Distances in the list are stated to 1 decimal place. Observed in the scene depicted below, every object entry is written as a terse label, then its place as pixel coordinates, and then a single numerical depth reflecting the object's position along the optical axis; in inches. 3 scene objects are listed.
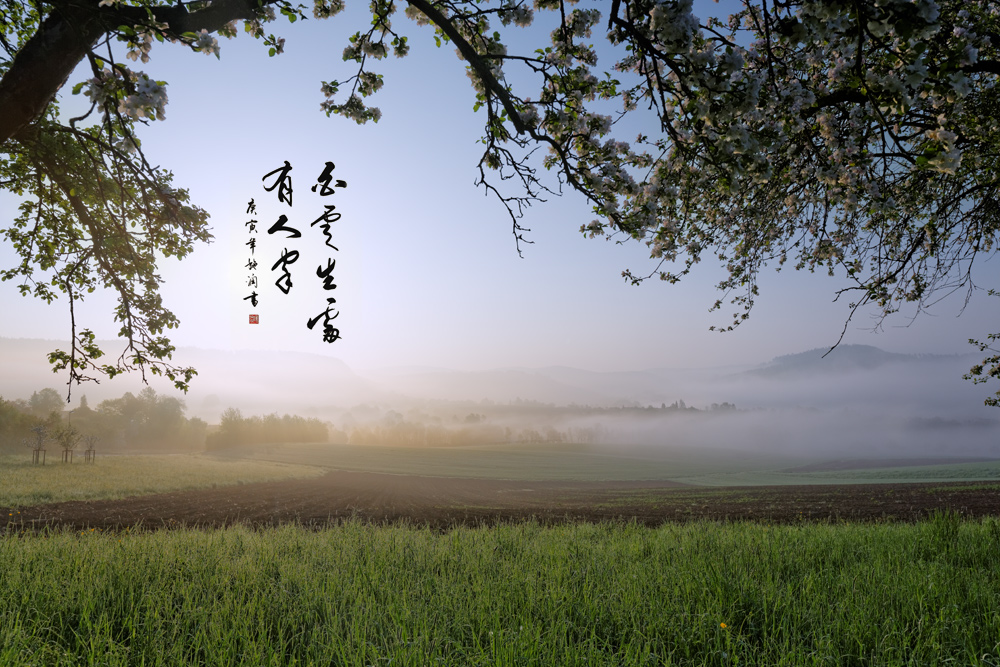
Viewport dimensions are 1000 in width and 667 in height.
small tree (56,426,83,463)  1814.7
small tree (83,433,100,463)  1951.3
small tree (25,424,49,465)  1742.1
